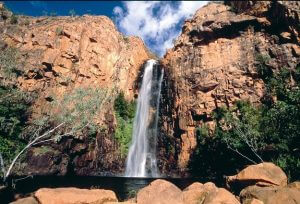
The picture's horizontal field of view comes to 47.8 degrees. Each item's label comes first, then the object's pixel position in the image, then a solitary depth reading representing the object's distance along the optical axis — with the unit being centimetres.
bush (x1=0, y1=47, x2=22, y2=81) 3616
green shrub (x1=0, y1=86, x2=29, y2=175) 3469
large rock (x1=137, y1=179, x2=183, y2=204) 1992
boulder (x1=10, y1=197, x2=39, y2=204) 1952
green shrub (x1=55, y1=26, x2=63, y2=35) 7657
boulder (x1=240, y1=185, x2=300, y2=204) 2000
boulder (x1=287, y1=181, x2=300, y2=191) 2228
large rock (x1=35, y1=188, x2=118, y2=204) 1944
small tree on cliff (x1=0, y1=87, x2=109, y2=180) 3284
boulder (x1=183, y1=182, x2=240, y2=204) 2020
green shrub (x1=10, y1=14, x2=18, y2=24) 8062
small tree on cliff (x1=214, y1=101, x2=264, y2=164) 5006
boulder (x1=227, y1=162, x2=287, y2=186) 2389
